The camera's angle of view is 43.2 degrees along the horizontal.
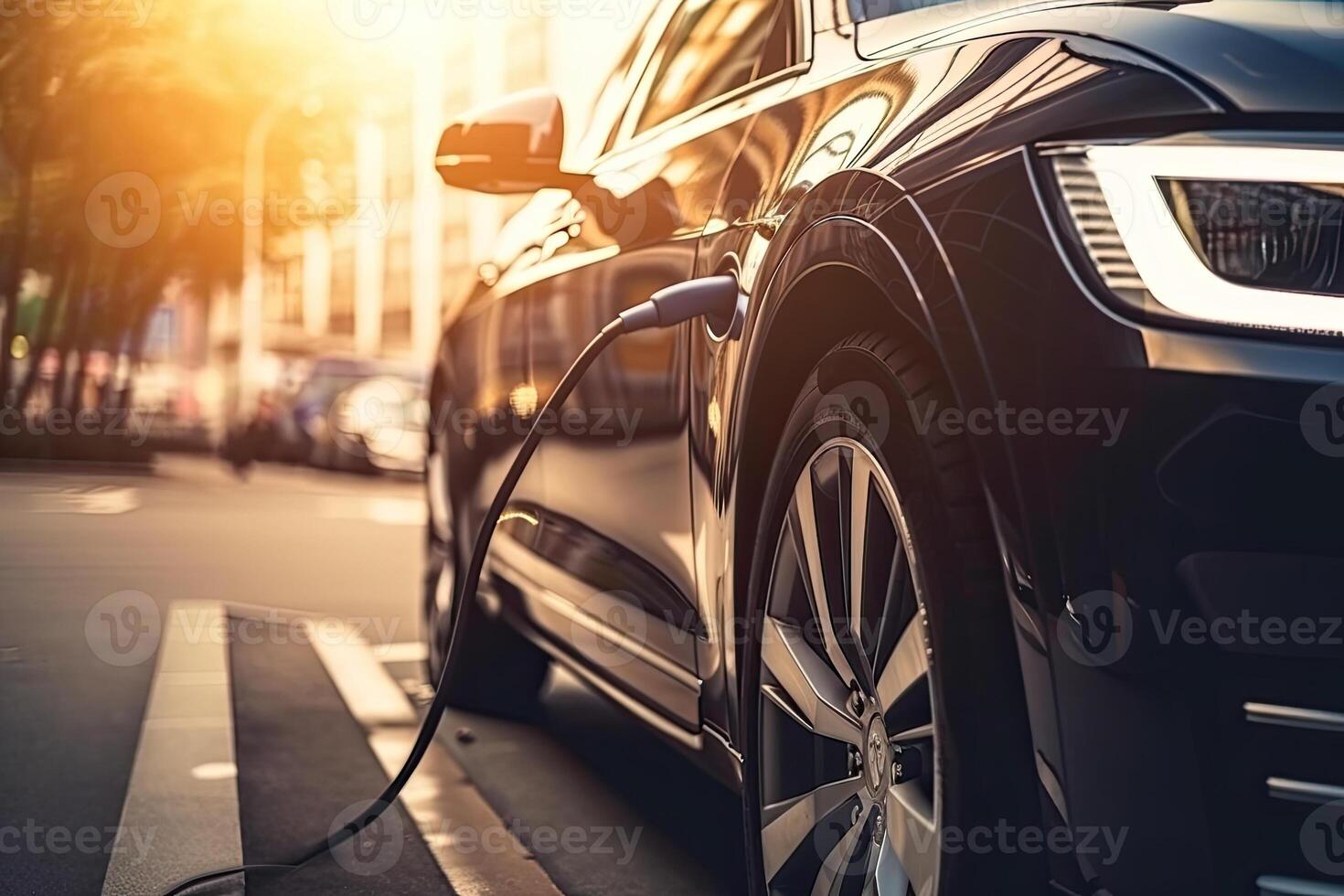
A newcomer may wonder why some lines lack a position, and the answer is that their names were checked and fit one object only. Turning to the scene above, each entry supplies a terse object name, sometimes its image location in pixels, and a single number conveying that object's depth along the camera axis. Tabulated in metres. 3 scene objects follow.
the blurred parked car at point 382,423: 20.86
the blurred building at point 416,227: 45.59
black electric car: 1.52
